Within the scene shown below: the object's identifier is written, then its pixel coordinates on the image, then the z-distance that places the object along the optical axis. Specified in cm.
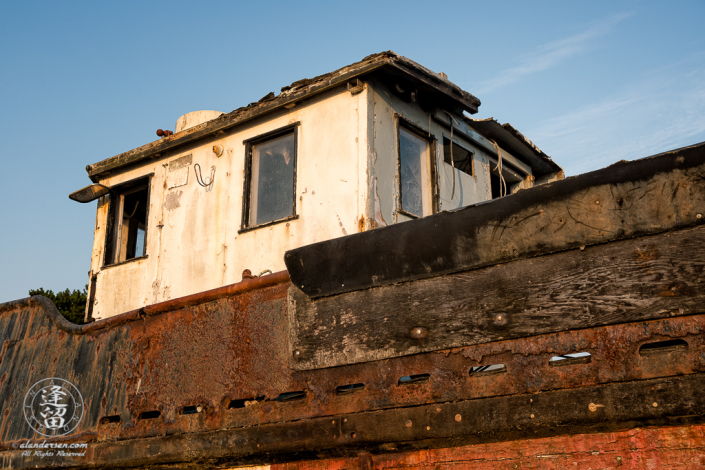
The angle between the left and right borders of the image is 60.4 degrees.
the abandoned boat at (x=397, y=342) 263
